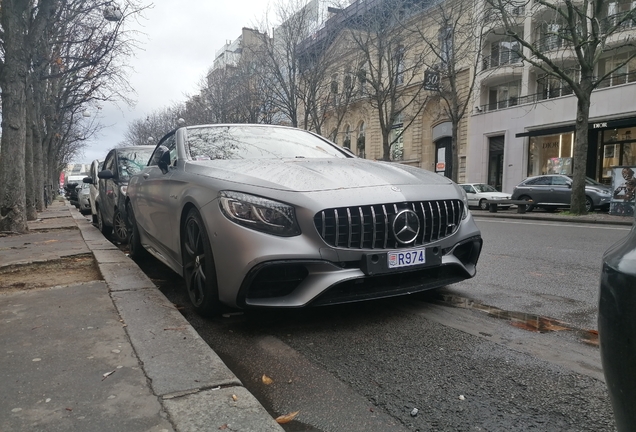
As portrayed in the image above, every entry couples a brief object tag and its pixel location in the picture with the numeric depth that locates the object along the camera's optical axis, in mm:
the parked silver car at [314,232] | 3004
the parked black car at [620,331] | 1018
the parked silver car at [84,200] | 19384
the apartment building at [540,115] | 23531
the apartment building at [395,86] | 25344
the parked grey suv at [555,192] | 17812
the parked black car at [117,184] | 7566
